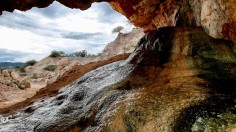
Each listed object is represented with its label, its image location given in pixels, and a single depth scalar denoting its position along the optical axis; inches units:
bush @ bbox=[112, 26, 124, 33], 693.9
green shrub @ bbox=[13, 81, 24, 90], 324.6
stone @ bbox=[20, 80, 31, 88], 336.8
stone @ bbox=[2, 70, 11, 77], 365.2
